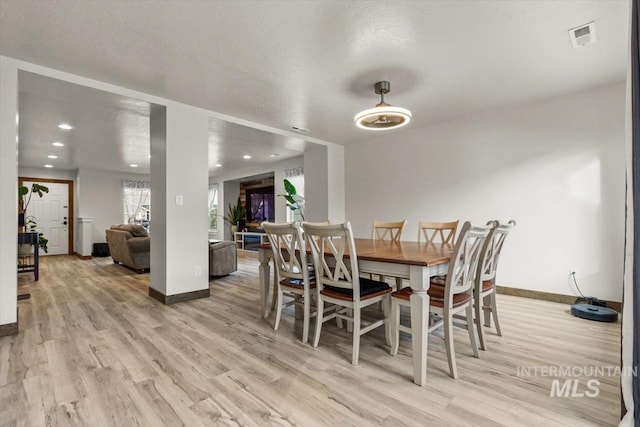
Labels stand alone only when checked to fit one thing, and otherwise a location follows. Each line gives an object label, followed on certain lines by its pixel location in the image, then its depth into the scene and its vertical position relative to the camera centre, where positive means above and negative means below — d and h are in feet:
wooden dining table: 5.74 -1.17
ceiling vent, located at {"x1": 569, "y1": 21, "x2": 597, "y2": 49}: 7.17 +4.40
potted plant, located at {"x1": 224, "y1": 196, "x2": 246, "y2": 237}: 30.45 -0.24
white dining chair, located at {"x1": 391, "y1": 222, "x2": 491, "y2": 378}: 5.85 -1.78
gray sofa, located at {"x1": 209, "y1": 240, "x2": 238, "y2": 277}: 15.53 -2.30
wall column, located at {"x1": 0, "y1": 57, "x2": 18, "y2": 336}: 8.00 +0.55
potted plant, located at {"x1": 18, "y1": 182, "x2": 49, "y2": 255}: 14.27 -1.37
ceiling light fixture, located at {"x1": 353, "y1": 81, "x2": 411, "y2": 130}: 8.74 +2.96
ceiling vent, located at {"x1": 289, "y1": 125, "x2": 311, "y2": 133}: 15.12 +4.38
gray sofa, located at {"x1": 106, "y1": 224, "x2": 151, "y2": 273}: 16.96 -1.78
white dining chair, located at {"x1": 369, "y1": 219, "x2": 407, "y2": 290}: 10.82 -0.46
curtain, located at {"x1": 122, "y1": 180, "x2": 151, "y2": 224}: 27.32 +1.59
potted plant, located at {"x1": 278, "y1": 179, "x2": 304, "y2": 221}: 18.85 +1.54
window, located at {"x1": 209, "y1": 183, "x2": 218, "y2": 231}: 32.14 +1.05
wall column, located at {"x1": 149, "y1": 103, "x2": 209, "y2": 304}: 11.18 +0.44
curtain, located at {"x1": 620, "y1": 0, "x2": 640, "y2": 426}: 4.02 -0.56
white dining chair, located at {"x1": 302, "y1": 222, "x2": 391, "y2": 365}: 6.51 -1.56
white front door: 24.77 +0.13
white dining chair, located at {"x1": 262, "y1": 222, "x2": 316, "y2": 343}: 7.57 -1.30
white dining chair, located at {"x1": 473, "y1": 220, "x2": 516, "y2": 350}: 6.78 -1.48
